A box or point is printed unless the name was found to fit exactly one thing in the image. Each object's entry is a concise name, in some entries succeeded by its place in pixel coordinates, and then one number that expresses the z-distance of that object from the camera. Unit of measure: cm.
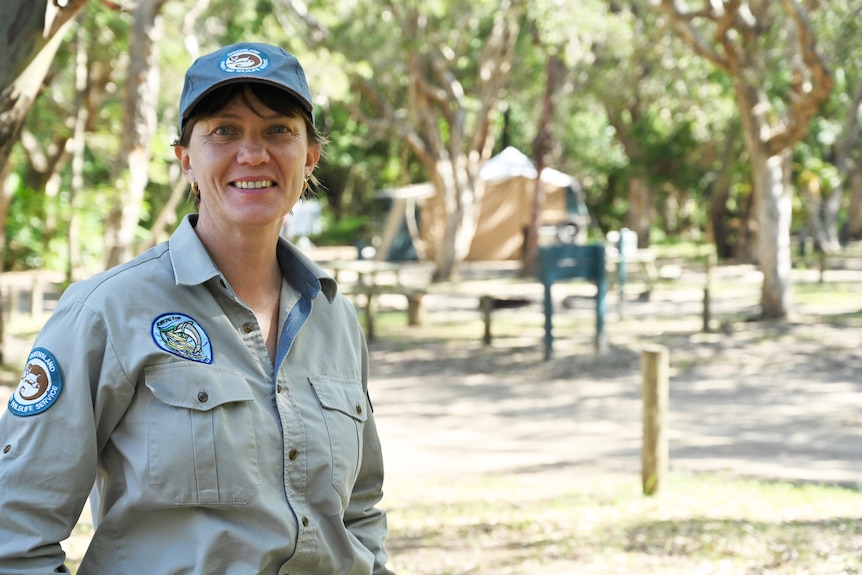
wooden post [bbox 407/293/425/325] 1592
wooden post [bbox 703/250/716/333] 1441
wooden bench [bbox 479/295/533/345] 1353
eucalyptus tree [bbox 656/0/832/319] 1291
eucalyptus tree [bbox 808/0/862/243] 2541
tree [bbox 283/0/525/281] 1909
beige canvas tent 2842
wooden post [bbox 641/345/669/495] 629
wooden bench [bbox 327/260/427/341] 1468
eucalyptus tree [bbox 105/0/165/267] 993
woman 179
